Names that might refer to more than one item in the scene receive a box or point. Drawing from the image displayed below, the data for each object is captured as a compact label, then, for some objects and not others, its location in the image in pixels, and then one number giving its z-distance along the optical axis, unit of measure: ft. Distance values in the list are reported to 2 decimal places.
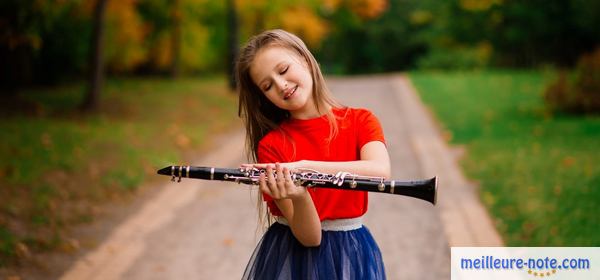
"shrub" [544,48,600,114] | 39.93
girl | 7.68
